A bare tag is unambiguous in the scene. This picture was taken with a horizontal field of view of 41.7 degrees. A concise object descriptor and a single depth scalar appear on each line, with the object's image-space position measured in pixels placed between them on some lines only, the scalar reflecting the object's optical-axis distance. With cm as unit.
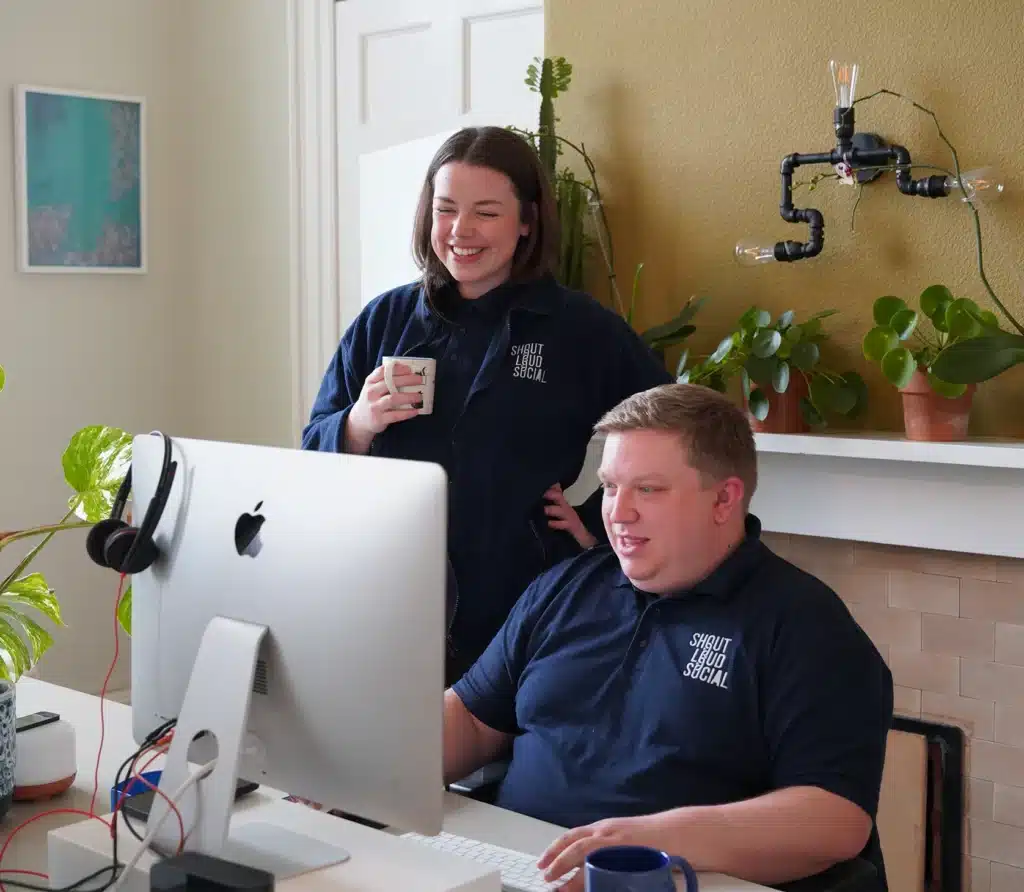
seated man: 156
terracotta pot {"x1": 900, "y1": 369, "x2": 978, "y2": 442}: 262
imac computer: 118
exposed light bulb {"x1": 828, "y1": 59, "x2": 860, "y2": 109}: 271
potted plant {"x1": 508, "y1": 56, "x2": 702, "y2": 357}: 316
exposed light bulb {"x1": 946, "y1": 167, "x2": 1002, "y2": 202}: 263
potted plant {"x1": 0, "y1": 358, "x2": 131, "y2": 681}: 173
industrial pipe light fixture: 265
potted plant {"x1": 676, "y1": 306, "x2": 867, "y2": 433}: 279
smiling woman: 216
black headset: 137
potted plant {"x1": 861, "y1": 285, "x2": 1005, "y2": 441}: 259
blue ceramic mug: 118
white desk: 142
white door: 368
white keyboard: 136
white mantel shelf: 262
